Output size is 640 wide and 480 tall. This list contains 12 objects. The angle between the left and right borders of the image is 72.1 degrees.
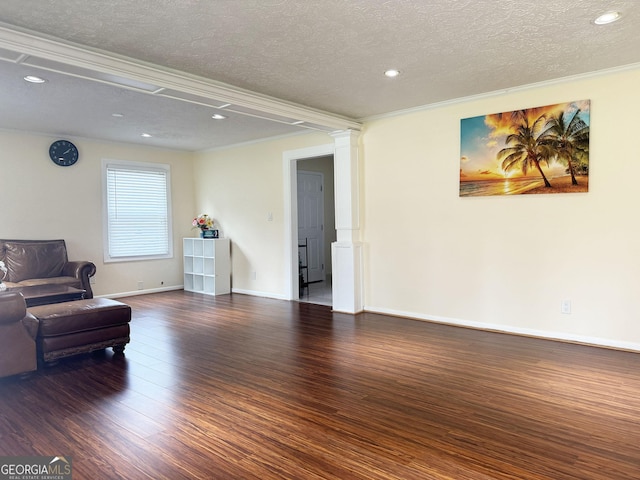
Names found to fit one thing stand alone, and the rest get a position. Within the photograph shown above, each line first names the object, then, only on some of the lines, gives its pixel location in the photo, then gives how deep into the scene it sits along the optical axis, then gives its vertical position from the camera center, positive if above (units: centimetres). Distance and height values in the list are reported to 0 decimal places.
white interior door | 812 -3
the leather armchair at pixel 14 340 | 323 -87
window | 689 +19
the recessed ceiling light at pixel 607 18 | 275 +125
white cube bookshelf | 716 -75
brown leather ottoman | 357 -89
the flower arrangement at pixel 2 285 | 368 -52
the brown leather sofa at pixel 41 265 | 562 -55
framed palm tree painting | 403 +63
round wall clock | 626 +102
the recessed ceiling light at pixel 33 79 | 366 +123
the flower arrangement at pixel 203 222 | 738 -2
